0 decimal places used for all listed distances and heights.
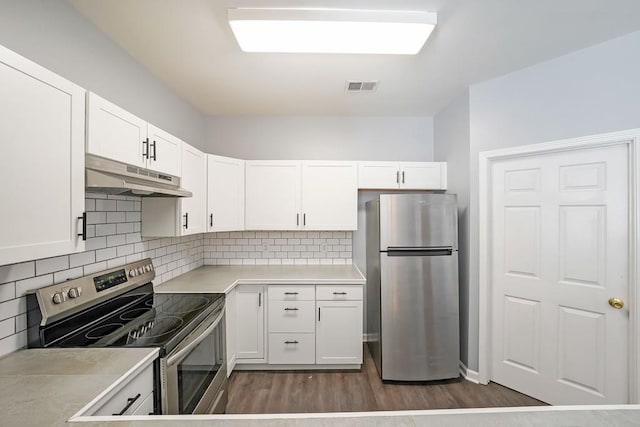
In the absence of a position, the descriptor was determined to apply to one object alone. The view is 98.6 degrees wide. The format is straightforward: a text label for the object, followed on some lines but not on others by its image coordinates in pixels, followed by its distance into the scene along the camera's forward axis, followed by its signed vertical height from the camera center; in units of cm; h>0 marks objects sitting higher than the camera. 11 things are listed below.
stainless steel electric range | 132 -63
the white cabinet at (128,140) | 129 +44
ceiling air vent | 248 +120
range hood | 125 +20
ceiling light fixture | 158 +114
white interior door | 194 -46
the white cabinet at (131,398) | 98 -72
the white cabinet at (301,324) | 265 -105
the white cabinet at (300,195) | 298 +23
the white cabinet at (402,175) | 301 +45
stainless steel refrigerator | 251 -67
